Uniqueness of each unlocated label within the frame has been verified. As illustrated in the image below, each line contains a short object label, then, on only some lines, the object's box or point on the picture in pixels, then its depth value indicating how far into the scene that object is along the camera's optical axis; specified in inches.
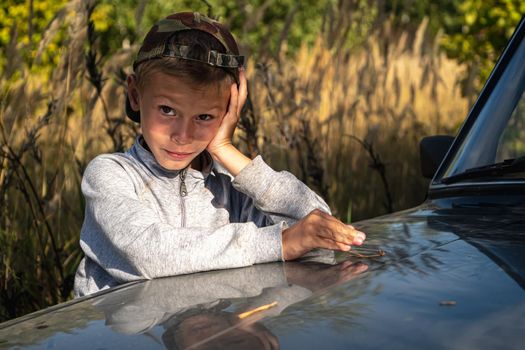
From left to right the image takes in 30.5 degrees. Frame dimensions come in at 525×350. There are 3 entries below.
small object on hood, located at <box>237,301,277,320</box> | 61.3
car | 55.6
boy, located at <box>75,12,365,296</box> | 82.0
